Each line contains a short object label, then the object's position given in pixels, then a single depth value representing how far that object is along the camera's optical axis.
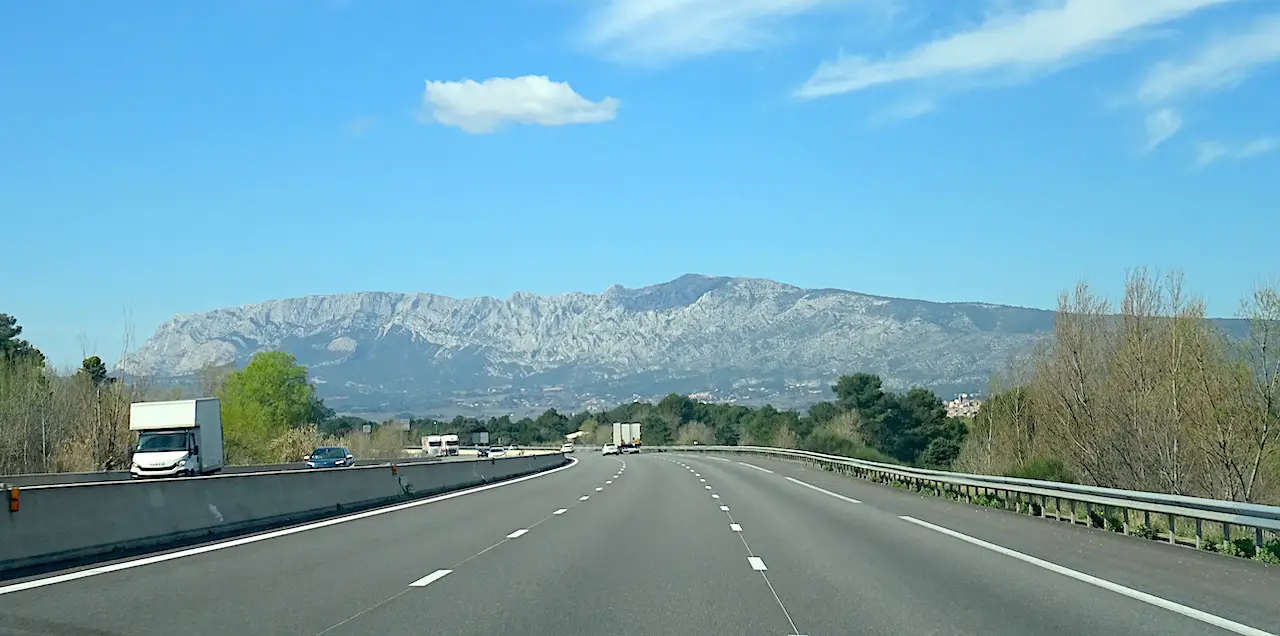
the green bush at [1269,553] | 18.20
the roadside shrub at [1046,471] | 39.00
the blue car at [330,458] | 65.31
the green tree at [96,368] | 84.55
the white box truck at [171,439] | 45.94
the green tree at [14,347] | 78.62
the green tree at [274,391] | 129.38
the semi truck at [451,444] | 138.50
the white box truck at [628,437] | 140.62
